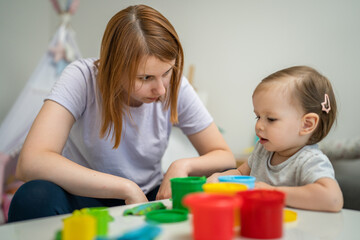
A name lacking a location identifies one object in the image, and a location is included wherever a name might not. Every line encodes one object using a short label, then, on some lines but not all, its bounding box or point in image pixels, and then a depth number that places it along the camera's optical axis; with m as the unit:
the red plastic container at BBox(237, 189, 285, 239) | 0.52
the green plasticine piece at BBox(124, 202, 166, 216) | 0.68
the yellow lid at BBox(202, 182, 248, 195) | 0.59
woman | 0.87
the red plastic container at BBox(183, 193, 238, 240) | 0.46
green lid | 0.60
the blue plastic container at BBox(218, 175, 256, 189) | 0.70
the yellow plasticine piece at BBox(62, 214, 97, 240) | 0.49
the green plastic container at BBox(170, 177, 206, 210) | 0.65
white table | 0.56
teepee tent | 2.28
